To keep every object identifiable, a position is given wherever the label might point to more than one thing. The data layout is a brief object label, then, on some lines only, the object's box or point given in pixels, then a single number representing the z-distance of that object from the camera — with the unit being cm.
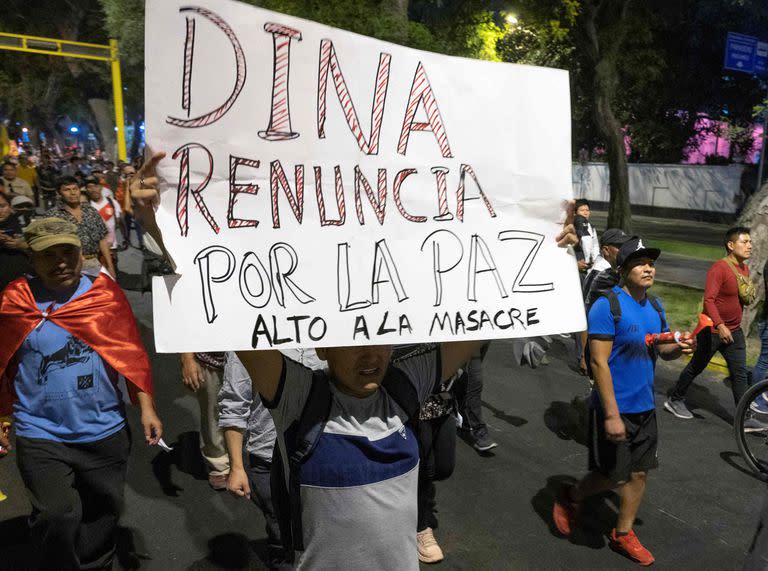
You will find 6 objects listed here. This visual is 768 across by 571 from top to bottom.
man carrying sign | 208
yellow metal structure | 1742
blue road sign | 1838
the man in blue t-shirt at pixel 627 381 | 357
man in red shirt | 566
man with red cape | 292
